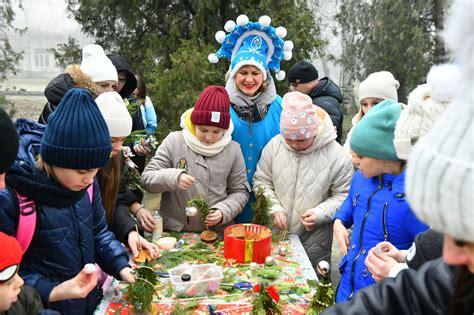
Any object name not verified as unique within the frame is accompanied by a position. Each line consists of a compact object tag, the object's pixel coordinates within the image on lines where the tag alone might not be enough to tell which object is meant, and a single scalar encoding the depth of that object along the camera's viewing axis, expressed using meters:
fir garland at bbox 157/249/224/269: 2.46
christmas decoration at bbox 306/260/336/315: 1.93
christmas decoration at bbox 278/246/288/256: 2.60
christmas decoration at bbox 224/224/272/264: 2.47
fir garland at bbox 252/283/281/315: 1.88
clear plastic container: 2.12
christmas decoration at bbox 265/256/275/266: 2.44
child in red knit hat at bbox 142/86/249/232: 2.79
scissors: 2.19
